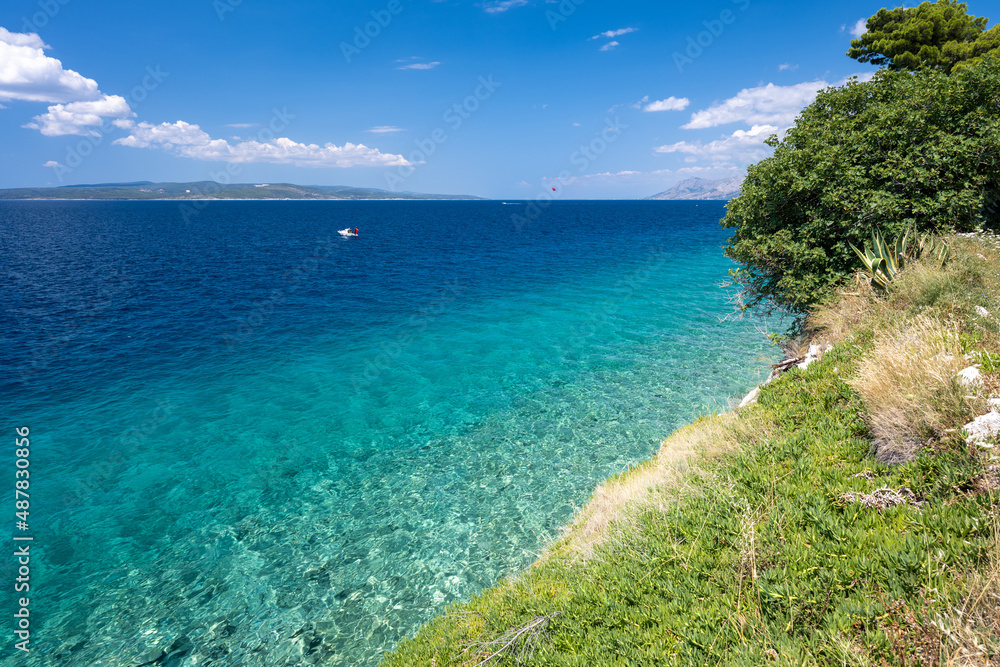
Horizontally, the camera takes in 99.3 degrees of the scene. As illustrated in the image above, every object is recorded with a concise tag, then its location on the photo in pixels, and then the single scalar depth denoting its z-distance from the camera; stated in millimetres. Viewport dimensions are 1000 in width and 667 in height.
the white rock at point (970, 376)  5891
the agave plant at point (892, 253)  10867
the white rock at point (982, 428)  5145
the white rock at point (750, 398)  11119
